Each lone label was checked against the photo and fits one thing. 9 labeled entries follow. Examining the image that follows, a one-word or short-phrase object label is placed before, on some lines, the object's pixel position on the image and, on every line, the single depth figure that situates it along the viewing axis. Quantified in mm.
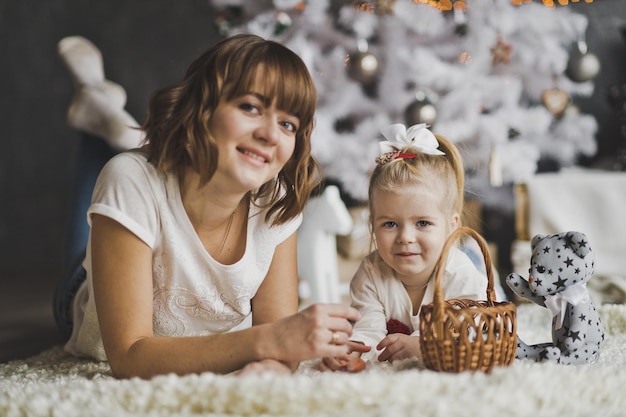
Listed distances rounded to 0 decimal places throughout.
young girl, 1356
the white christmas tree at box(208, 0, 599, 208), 2641
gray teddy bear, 1159
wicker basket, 1015
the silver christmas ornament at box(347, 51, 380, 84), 2633
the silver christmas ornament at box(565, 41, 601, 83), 2732
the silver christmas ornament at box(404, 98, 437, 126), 2562
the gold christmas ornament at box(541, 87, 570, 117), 2855
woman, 1081
